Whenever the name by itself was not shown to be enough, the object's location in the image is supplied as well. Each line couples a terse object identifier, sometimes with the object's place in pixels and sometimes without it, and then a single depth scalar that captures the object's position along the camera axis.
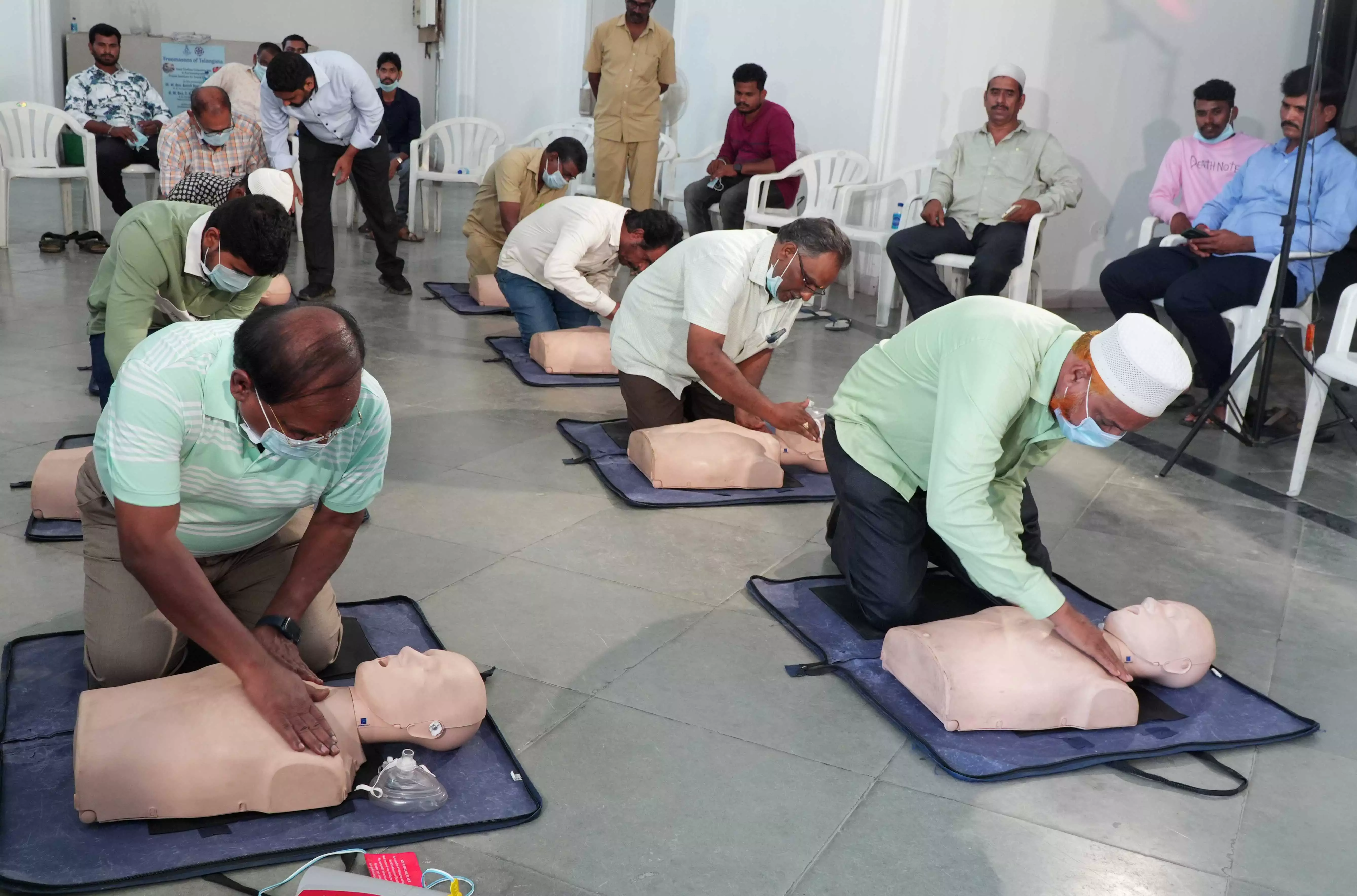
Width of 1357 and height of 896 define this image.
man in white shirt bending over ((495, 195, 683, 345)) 4.54
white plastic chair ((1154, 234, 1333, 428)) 4.77
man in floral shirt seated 7.57
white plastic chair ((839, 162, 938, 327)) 6.71
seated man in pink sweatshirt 5.93
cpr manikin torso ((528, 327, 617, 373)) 5.11
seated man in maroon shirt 7.36
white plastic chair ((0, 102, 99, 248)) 7.07
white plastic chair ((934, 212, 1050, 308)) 5.95
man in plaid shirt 6.05
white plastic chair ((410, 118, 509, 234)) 8.53
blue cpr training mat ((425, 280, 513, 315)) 6.25
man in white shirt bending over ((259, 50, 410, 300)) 5.96
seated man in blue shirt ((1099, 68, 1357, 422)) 4.89
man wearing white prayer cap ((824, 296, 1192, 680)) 2.31
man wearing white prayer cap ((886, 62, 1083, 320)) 6.07
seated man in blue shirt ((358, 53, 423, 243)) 9.15
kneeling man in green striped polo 1.91
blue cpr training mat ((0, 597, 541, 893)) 1.85
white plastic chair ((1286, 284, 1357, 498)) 3.91
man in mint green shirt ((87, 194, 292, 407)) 3.10
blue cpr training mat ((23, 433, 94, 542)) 3.05
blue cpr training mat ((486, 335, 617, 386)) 5.04
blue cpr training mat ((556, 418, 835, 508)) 3.72
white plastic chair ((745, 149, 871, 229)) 7.12
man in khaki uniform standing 7.48
